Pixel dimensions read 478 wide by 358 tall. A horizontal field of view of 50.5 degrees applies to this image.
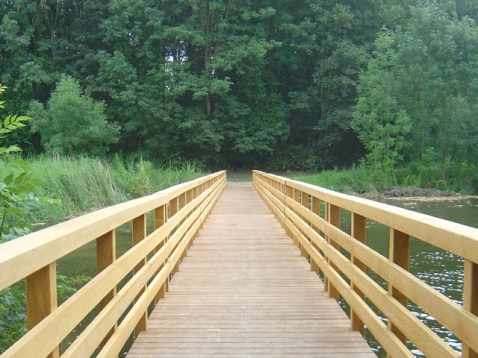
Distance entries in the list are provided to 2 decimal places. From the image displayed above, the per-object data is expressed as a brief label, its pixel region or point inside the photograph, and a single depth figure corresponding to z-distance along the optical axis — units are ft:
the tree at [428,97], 88.43
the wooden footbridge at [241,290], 6.15
